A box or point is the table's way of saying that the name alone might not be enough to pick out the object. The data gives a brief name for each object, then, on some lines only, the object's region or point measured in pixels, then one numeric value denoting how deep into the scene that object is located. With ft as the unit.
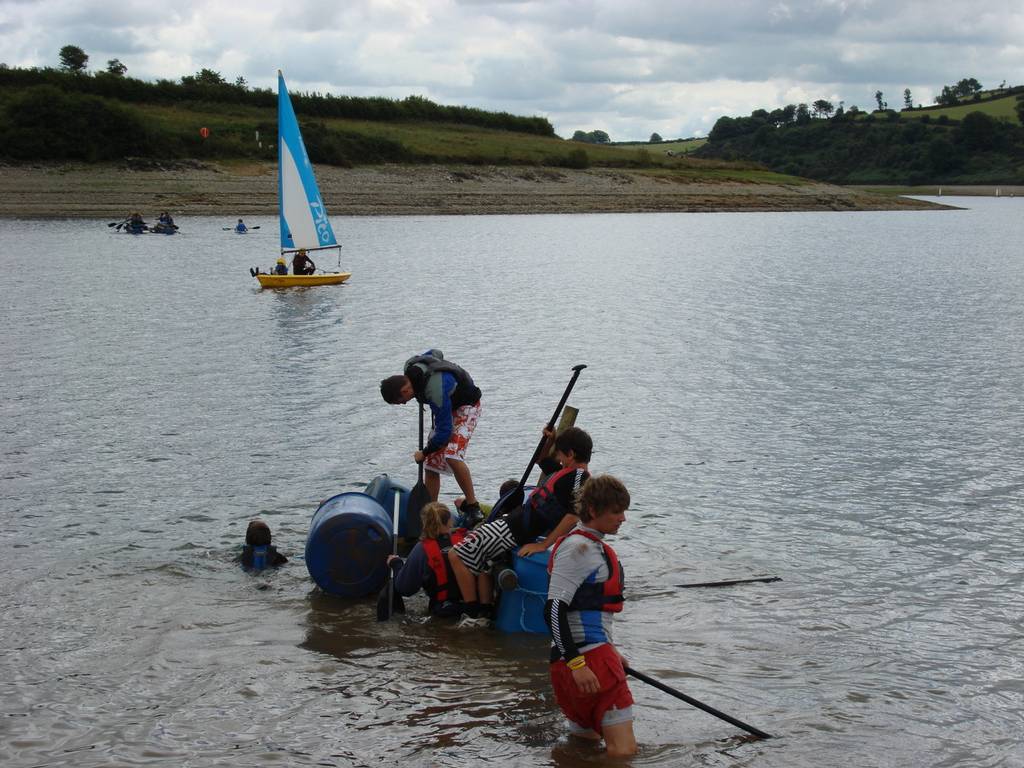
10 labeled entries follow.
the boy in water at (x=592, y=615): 20.65
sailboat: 117.60
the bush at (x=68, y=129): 207.31
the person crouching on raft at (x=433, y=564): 28.45
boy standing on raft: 33.12
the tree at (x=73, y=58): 312.50
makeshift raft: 29.96
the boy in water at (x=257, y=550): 32.96
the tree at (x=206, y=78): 304.30
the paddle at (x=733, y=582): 32.71
